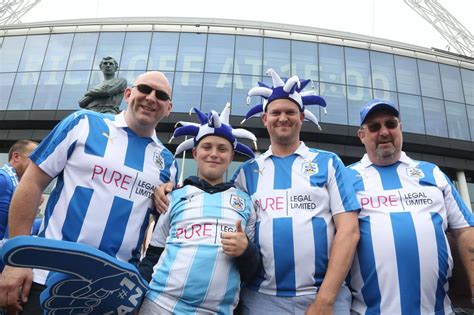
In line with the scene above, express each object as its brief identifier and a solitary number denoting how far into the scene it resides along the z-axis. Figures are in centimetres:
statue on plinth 644
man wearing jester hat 235
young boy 220
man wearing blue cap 251
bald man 237
